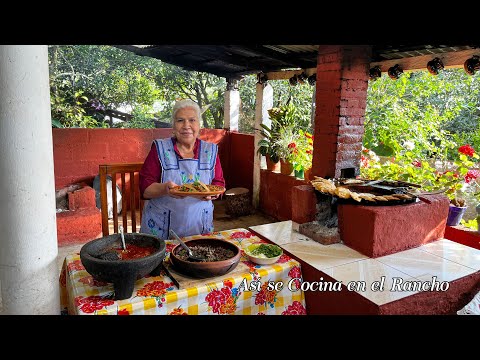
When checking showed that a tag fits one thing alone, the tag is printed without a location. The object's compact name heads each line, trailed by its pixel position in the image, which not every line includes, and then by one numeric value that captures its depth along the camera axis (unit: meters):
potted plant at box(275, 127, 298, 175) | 5.74
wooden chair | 2.83
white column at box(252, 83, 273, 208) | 6.52
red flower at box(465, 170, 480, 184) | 3.86
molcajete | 1.50
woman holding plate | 2.62
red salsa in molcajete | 1.73
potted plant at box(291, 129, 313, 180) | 5.64
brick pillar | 3.39
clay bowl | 1.70
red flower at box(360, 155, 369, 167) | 4.61
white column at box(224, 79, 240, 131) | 7.50
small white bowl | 1.93
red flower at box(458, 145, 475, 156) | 4.04
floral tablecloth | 1.55
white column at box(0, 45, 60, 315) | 1.34
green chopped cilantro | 2.03
